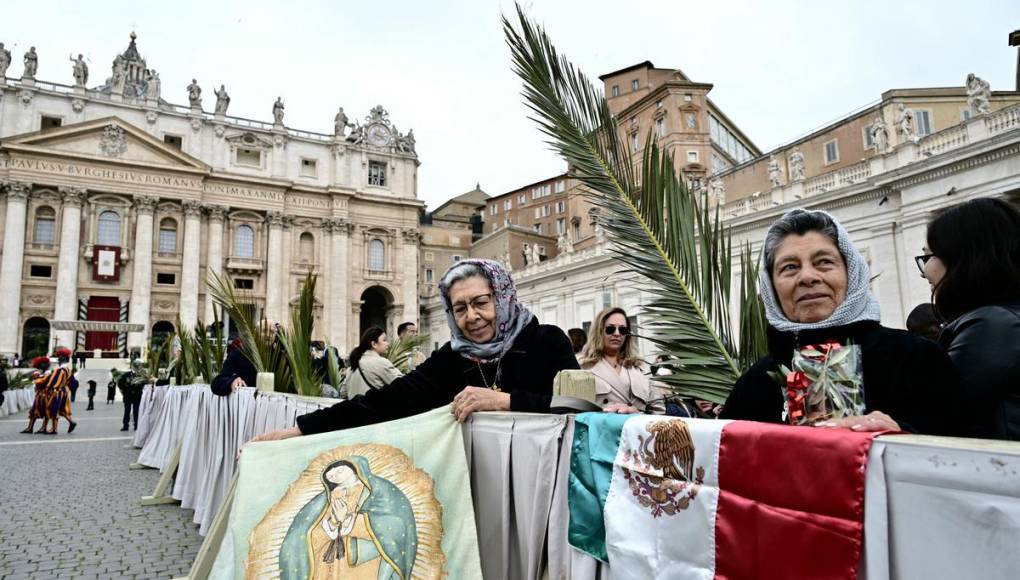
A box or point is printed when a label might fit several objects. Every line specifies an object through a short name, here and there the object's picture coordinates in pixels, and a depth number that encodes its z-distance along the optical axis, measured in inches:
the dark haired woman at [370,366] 227.1
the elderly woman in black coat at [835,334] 57.8
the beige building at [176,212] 1444.4
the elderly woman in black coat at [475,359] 99.7
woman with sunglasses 175.3
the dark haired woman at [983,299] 64.2
